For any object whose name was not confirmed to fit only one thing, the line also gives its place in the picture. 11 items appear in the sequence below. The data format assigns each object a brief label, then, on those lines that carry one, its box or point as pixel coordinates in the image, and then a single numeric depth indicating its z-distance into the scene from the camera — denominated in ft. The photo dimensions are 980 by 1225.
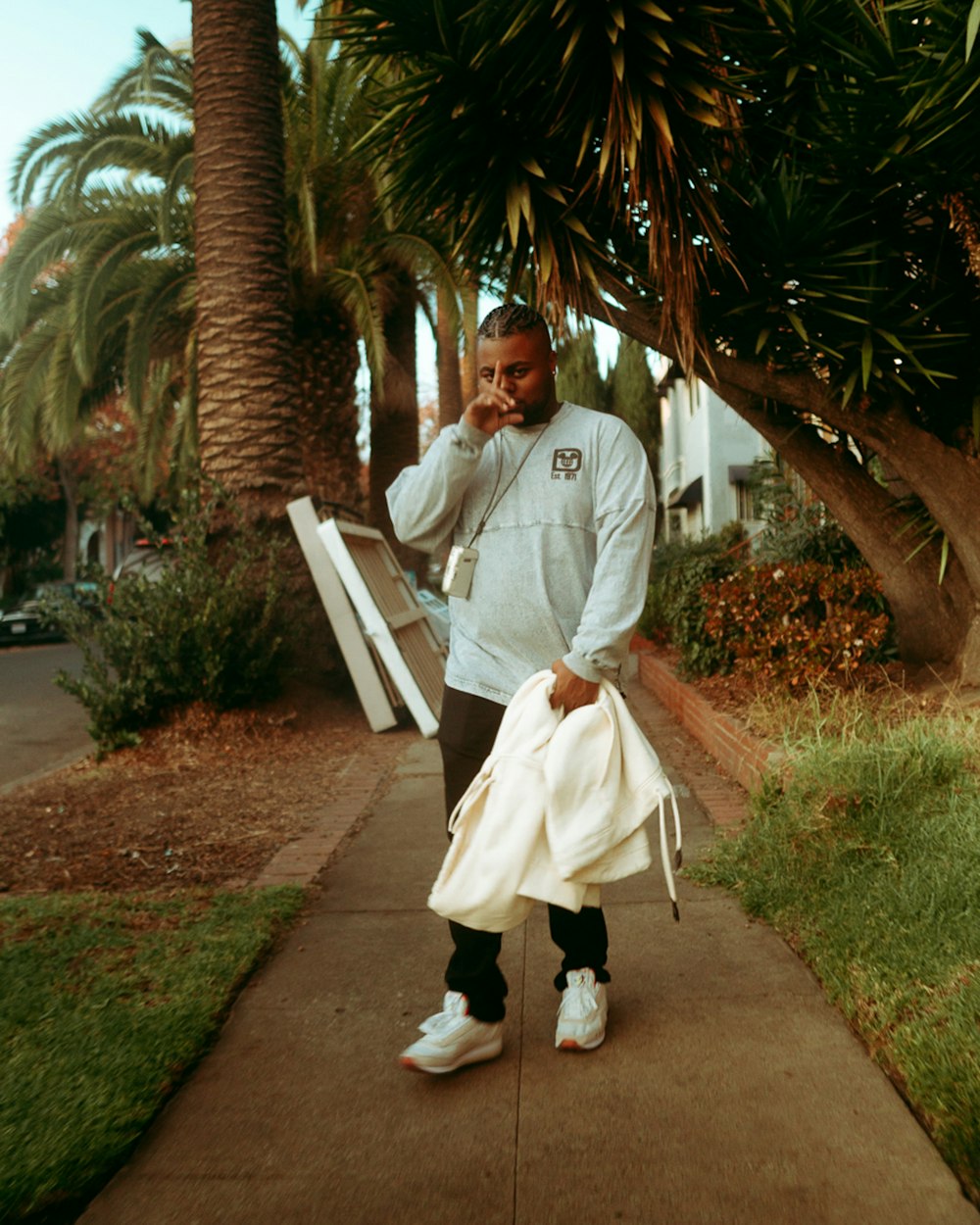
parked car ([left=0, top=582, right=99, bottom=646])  75.82
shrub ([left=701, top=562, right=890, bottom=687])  21.62
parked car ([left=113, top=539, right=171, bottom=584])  26.23
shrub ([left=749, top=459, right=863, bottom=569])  27.17
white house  72.13
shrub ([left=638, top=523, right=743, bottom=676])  27.07
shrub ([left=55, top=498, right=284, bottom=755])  24.68
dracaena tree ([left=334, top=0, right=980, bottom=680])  17.65
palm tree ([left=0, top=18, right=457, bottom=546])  43.70
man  9.50
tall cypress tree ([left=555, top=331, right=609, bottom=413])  101.09
